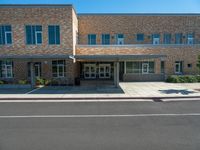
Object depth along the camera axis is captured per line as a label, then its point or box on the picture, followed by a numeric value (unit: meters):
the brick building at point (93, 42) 17.73
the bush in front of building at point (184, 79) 19.51
